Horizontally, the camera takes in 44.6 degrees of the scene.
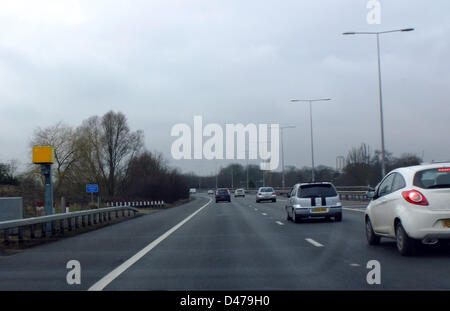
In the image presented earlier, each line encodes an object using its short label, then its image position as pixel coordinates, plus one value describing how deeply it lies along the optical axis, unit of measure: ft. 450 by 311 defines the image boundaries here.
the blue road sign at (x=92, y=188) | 118.01
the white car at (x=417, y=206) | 31.78
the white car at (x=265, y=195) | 178.67
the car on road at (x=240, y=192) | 284.61
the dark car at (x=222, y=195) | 197.67
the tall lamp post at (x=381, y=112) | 113.11
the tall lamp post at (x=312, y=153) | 188.06
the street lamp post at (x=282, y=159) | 229.00
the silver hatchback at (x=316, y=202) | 68.44
